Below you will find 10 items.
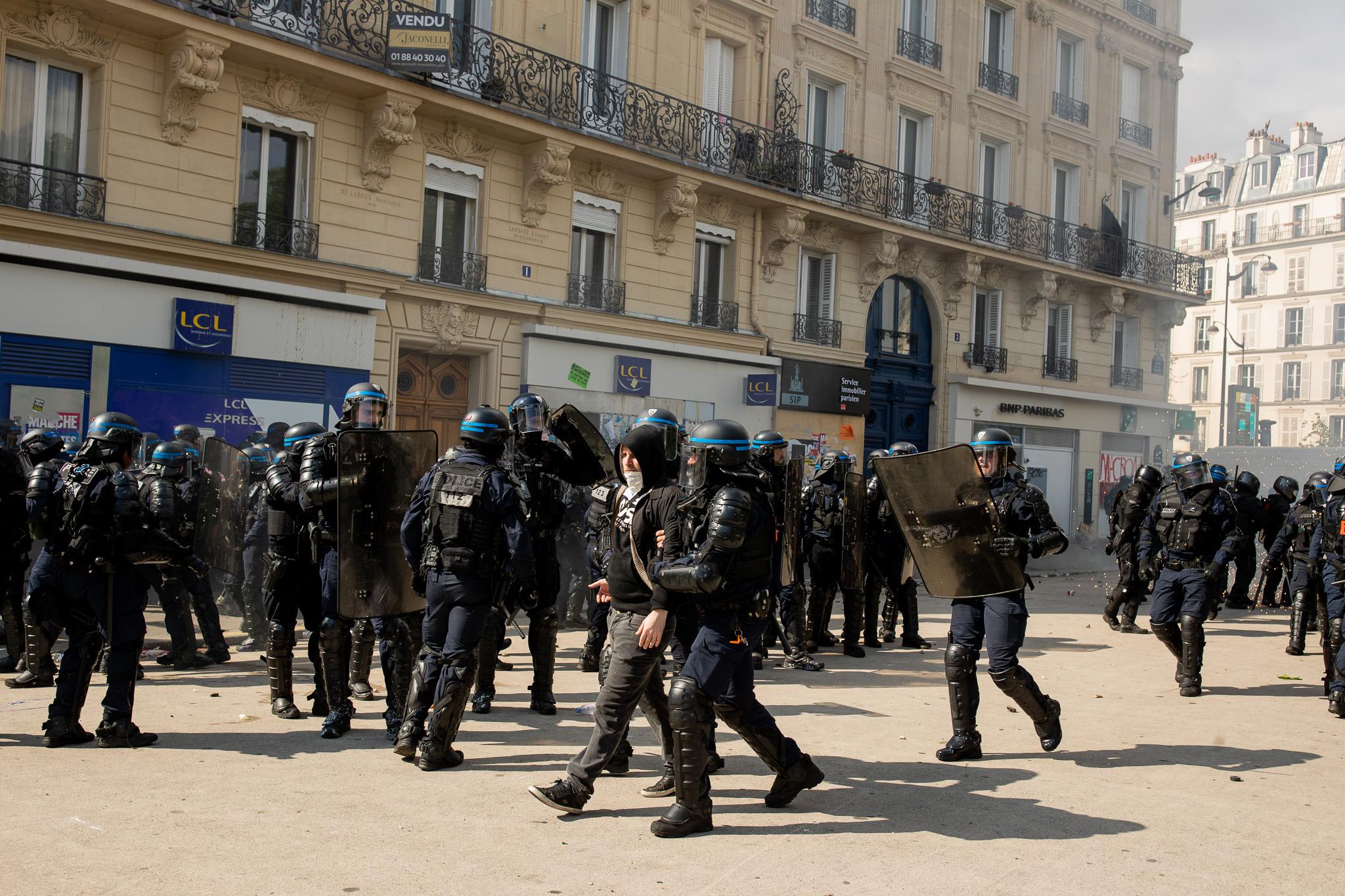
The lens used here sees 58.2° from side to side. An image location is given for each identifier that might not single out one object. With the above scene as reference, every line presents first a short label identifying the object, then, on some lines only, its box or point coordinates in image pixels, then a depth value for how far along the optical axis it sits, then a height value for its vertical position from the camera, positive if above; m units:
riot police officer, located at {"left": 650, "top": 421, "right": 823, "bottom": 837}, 4.84 -0.58
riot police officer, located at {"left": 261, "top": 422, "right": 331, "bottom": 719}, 6.59 -0.65
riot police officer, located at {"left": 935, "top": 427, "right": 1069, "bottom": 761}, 6.42 -0.76
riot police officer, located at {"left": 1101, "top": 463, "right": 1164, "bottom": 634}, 12.66 -0.56
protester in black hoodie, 5.02 -0.61
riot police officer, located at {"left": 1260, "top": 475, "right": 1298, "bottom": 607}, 16.25 -0.22
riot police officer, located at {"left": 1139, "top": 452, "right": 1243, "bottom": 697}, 8.75 -0.46
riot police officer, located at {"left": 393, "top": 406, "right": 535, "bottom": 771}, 5.66 -0.48
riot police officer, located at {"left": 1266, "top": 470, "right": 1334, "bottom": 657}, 10.94 -0.53
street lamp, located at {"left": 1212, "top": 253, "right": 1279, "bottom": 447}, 48.88 +8.65
